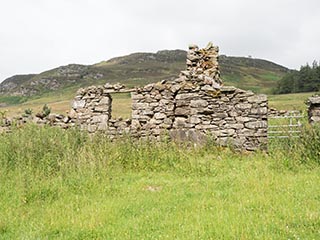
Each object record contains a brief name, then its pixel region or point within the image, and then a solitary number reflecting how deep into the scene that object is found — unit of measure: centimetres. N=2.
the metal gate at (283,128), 1255
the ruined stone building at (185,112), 1211
